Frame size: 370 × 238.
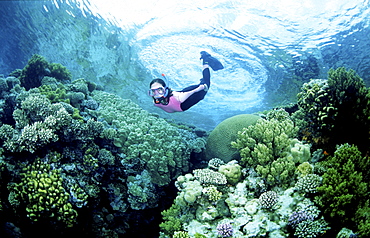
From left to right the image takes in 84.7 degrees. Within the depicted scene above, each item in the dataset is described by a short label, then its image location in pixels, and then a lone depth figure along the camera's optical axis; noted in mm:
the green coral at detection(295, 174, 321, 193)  3846
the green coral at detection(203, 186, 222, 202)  4609
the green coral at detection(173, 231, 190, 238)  4102
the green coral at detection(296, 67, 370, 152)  4801
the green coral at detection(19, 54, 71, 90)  9203
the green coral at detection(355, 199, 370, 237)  3024
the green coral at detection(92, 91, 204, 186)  6125
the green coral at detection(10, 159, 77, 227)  4652
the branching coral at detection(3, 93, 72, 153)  5008
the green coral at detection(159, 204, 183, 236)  4551
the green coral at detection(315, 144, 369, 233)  3354
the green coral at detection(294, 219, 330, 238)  3318
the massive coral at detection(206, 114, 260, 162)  6883
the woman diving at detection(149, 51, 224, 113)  6309
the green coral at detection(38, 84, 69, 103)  6595
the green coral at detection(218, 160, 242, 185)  5074
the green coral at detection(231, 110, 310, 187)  4547
